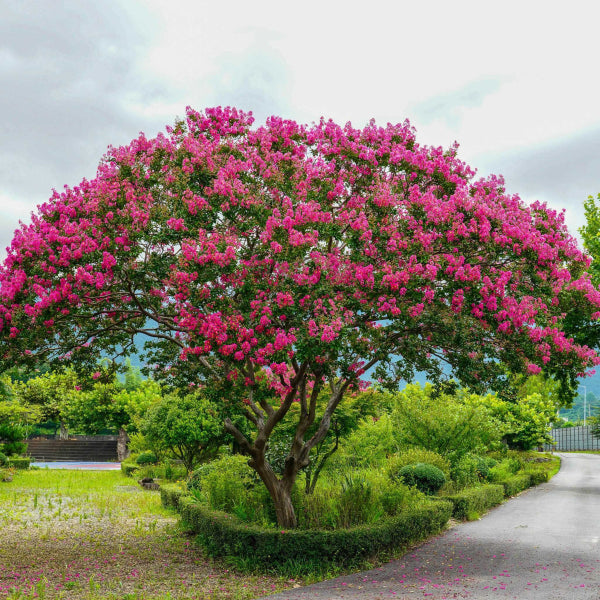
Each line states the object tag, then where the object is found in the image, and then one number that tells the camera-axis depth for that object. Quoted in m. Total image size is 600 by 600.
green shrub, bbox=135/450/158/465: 30.89
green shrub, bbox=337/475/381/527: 11.34
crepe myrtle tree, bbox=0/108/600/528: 8.96
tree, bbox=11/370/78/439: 46.03
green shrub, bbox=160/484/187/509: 16.33
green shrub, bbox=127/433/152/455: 29.19
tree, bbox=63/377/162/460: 39.41
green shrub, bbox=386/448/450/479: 17.02
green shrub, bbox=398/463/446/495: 15.71
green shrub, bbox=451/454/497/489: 18.73
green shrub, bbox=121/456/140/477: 29.58
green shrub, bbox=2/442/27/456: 34.34
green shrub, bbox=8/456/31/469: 31.49
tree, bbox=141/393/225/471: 21.31
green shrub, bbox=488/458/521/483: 21.95
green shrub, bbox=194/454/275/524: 11.58
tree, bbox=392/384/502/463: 19.39
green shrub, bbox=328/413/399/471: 19.23
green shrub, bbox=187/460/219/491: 15.54
